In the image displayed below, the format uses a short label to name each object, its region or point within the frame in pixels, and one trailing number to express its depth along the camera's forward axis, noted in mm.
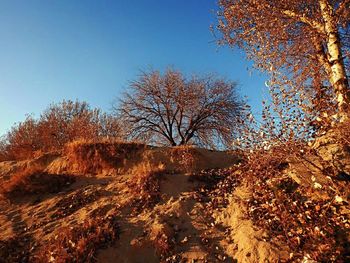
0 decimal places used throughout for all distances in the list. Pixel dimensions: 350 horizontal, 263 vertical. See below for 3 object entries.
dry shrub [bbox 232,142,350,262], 5816
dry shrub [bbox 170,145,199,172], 11750
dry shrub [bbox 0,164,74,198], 10820
